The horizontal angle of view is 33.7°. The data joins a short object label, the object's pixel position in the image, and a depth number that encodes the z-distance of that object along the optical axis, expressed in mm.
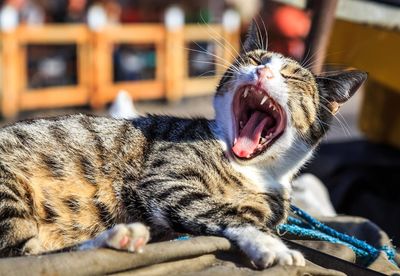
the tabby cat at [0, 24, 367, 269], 2426
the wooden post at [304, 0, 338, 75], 3717
